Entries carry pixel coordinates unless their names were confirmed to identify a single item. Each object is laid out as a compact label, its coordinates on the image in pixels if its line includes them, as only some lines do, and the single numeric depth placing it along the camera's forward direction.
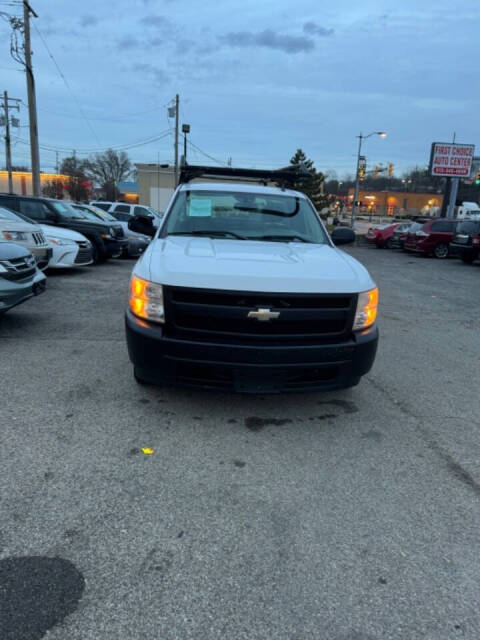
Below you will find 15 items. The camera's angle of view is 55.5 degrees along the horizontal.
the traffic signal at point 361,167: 37.23
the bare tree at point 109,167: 90.62
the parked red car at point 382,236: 25.04
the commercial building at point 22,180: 71.06
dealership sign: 28.73
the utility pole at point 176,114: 39.86
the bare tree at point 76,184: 64.19
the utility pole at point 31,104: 19.19
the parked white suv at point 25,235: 7.56
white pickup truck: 3.20
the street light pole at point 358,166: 35.85
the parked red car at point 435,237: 20.14
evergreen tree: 54.09
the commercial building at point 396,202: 110.00
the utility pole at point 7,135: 44.68
